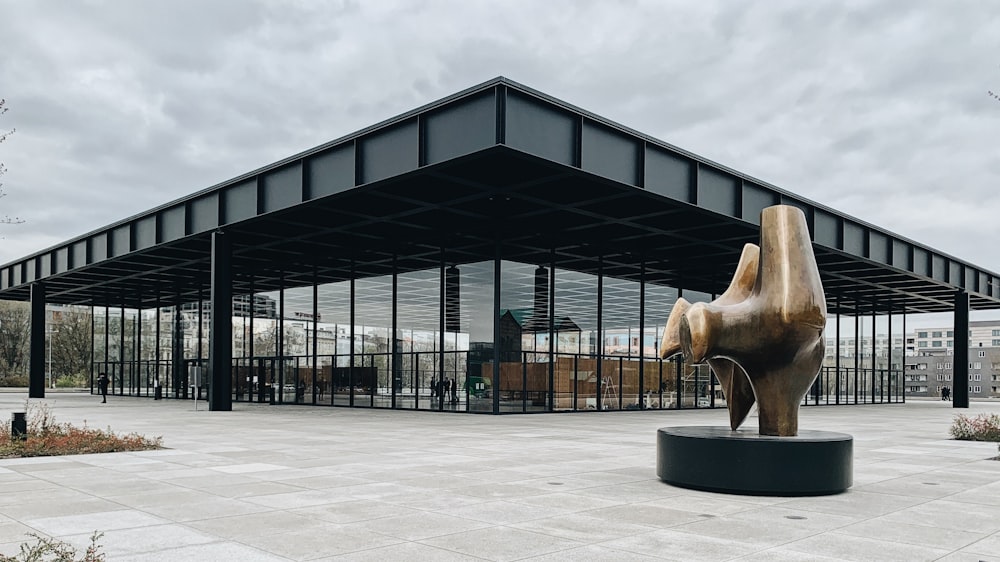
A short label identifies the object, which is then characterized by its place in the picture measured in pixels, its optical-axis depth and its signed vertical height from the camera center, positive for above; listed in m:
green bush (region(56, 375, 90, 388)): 74.97 -6.40
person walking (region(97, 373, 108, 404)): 39.38 -3.49
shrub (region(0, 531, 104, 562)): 5.11 -1.69
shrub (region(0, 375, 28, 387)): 74.81 -6.29
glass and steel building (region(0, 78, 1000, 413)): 21.75 +2.31
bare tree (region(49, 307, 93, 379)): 82.06 -3.07
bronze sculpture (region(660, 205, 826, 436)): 11.09 -0.15
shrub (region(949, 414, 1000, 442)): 20.20 -2.85
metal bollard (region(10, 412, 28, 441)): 15.91 -2.24
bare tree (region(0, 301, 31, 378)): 84.50 -2.99
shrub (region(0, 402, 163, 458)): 14.59 -2.42
